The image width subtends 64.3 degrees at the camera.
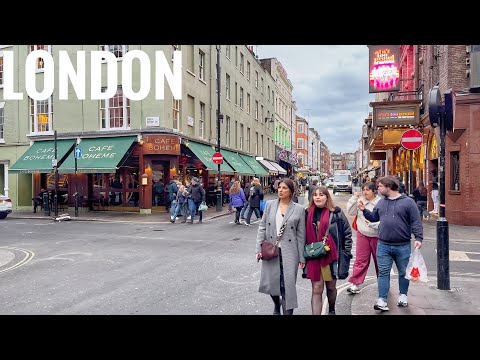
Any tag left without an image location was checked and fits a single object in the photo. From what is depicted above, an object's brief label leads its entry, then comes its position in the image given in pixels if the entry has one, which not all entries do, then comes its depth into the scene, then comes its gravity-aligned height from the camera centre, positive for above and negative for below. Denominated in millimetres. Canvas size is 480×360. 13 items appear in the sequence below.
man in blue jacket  4879 -705
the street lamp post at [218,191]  20727 -671
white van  42594 -402
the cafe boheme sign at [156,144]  19578 +1792
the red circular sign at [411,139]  9320 +963
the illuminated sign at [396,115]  16547 +2787
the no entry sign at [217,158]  20766 +1132
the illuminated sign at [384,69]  17995 +5282
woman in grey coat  4383 -826
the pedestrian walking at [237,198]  15164 -780
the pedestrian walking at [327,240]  4422 -729
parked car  17364 -1221
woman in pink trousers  5680 -908
